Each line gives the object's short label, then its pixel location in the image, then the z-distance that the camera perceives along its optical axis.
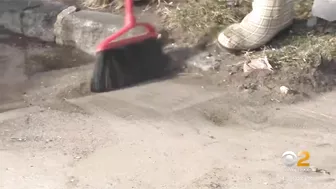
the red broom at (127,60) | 3.32
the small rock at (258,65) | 3.31
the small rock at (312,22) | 3.64
